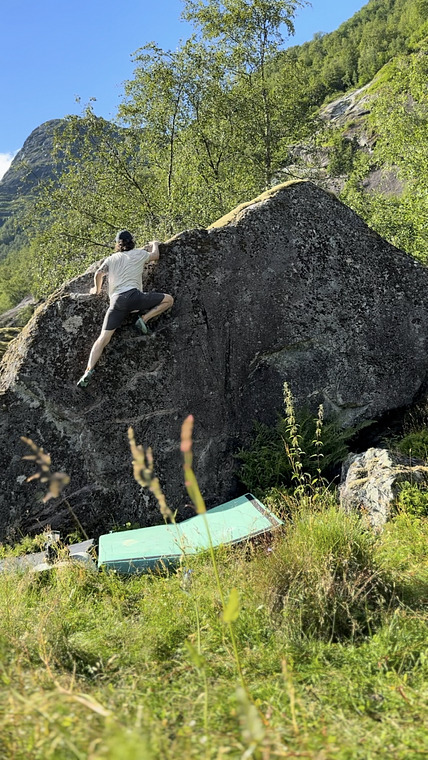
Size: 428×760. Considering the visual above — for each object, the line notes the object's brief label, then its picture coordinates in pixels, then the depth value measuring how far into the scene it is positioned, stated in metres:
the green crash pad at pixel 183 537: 5.72
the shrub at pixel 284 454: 7.58
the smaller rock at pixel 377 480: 6.14
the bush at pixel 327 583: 3.84
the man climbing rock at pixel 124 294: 7.54
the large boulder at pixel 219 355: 7.57
